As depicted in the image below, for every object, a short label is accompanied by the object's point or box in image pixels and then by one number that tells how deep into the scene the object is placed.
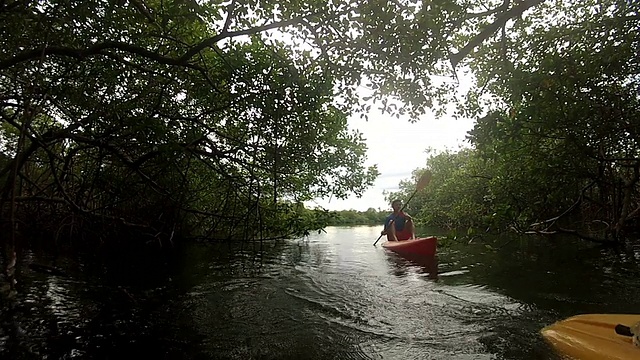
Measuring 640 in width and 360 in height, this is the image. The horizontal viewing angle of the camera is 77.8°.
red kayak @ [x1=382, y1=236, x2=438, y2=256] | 8.12
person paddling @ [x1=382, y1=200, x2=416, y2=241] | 10.15
